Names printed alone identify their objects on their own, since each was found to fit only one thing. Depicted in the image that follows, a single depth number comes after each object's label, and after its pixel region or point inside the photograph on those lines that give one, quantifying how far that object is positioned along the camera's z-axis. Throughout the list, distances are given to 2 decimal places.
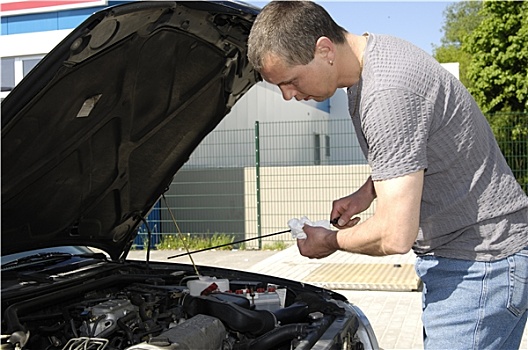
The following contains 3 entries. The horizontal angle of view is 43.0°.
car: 2.82
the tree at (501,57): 15.89
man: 2.47
